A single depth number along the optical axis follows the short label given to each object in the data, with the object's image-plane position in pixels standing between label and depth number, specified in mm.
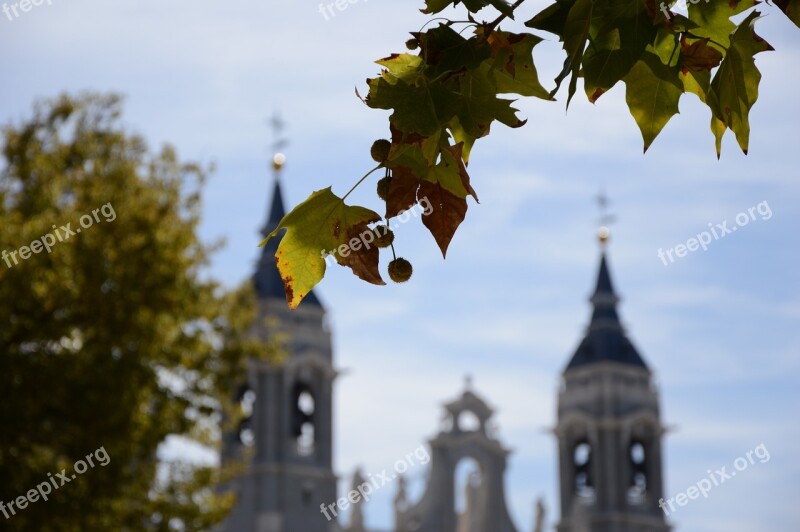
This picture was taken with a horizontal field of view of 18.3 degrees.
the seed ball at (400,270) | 4246
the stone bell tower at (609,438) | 92917
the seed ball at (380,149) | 4253
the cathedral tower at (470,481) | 90197
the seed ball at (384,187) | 4327
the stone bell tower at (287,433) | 80282
